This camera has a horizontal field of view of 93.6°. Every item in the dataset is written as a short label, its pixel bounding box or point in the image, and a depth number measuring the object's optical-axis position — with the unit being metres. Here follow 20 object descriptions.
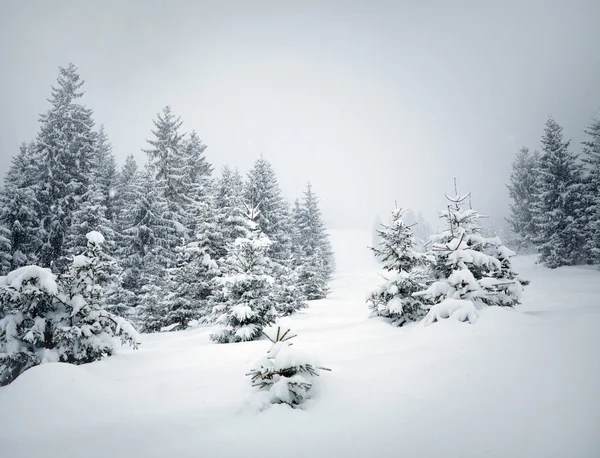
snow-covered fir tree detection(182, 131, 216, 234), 28.64
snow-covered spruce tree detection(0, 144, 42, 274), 19.44
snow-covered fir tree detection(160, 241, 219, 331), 16.31
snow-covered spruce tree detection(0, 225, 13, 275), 18.41
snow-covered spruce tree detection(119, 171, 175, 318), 24.69
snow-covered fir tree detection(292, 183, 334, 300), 29.52
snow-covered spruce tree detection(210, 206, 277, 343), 9.52
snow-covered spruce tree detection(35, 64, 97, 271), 22.91
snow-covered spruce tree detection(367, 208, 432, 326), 9.66
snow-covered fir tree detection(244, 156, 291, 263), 26.92
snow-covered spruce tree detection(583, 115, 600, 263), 21.56
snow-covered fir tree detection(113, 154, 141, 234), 26.59
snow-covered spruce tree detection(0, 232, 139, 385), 5.66
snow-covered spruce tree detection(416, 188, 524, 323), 7.40
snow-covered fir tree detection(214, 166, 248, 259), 20.73
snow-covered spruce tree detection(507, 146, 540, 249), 35.16
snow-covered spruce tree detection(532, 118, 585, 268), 23.00
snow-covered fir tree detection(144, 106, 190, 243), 29.63
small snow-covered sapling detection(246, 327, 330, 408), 4.27
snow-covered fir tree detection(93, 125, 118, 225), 28.92
